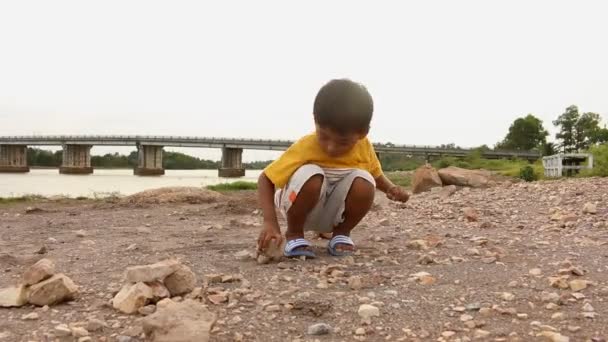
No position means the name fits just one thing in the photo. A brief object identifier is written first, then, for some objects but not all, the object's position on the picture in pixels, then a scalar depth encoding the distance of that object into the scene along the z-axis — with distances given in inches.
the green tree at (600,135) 1743.4
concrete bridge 1631.4
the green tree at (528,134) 2299.5
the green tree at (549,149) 1936.3
